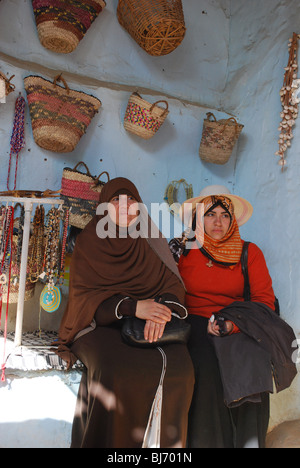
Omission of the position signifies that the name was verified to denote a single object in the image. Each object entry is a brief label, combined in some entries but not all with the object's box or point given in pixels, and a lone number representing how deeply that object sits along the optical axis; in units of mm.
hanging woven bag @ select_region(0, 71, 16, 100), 2608
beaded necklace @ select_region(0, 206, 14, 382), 2547
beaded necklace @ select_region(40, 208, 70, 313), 2625
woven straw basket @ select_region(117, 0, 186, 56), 2992
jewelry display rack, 2465
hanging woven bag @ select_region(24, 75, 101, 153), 2842
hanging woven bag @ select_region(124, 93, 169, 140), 3131
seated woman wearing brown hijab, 1946
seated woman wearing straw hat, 2090
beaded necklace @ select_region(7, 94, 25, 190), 2943
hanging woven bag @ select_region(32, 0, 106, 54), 2859
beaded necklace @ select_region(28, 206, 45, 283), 2721
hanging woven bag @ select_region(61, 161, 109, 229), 2852
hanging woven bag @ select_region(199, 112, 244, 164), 3338
